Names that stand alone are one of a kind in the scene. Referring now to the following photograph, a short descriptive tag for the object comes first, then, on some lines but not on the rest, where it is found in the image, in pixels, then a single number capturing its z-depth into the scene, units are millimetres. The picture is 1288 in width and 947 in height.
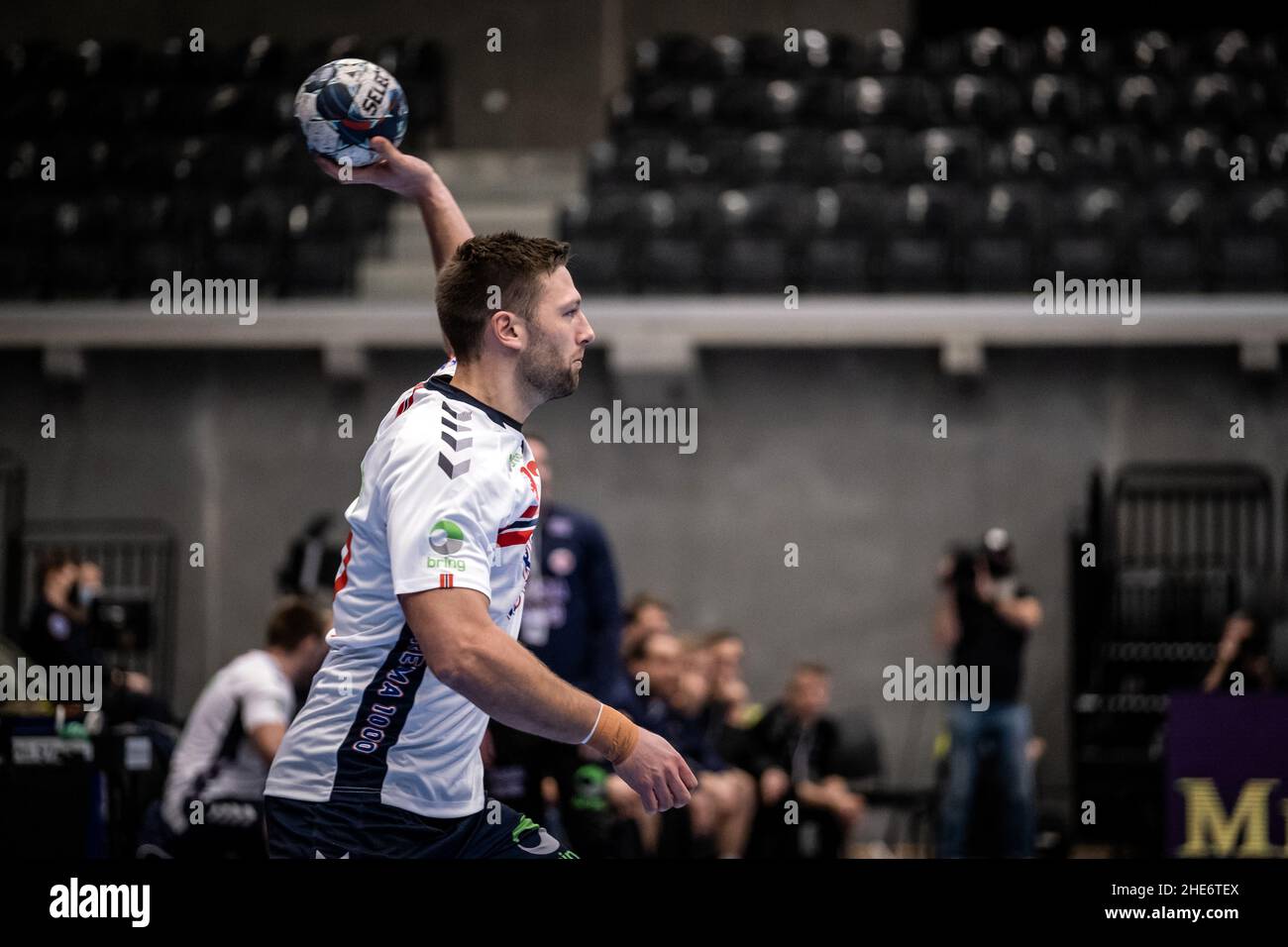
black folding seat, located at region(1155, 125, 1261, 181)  11070
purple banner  6801
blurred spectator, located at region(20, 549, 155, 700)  7953
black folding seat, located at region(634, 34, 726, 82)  12531
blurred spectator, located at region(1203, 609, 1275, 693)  8336
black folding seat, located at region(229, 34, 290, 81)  12867
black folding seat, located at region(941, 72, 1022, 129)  11695
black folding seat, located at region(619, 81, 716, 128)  12086
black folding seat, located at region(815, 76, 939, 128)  11789
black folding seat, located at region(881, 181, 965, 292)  10555
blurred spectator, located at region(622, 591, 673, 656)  7922
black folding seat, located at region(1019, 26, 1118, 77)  12195
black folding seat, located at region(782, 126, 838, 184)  11414
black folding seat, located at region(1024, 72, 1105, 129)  11656
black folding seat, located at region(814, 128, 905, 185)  11320
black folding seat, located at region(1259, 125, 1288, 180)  10945
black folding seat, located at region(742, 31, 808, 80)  12469
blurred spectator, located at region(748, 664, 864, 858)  8156
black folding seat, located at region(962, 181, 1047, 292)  10484
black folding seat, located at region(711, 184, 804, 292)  10617
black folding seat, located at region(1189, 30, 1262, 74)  12117
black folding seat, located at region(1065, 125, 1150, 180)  11219
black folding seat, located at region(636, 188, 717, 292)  10727
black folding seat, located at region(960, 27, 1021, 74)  12320
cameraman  7945
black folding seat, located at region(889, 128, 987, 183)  11117
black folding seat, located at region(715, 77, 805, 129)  11969
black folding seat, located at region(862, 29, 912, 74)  12219
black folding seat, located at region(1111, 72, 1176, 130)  11742
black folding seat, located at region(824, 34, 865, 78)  12328
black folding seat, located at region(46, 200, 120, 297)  11031
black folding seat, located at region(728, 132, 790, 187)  11406
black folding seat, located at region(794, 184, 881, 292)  10594
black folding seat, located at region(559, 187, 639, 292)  10680
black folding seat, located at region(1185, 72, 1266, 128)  11562
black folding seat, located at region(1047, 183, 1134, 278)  10406
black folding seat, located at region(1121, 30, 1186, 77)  12297
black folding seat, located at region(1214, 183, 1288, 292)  10344
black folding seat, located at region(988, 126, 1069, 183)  11141
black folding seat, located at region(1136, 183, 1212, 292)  10438
